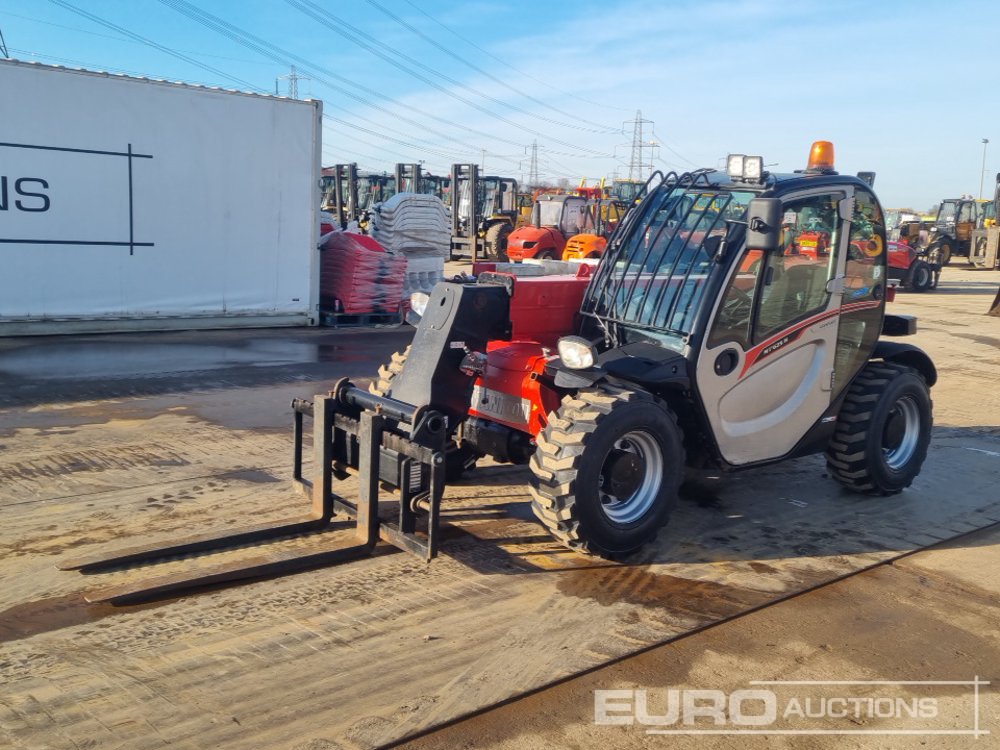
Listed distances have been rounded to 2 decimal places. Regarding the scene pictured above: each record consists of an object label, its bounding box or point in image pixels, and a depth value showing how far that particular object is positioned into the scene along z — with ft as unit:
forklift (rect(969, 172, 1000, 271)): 105.60
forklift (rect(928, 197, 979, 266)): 113.19
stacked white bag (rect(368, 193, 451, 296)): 50.14
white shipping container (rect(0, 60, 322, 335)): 38.37
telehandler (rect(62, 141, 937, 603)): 15.29
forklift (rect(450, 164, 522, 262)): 93.40
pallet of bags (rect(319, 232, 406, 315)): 46.98
